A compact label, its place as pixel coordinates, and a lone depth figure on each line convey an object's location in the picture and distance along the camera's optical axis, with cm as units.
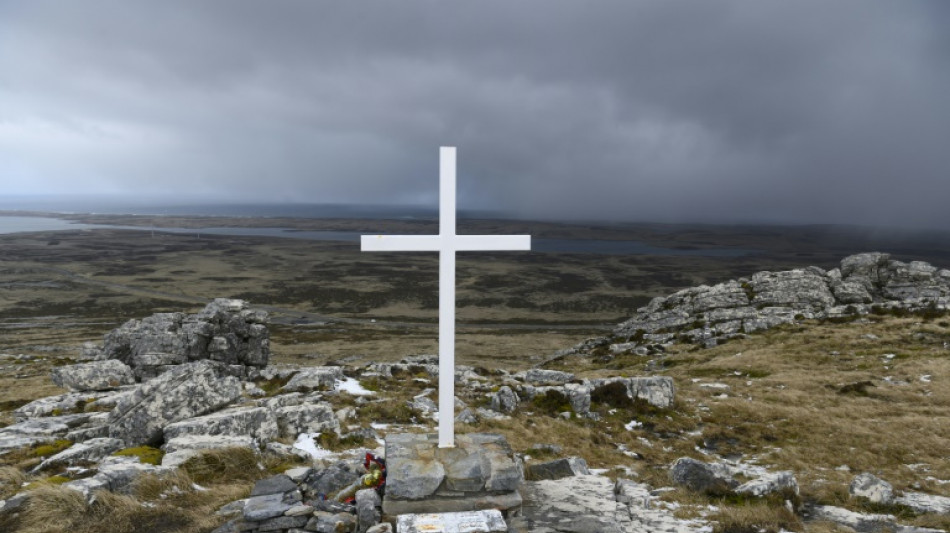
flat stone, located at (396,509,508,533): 750
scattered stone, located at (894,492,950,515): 1015
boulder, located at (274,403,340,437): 1423
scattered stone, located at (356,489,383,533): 799
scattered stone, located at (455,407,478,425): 1759
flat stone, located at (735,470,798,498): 1037
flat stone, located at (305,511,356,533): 803
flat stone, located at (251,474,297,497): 925
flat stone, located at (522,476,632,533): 873
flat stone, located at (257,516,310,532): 813
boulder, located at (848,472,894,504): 1059
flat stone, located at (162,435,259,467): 1073
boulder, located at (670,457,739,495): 1089
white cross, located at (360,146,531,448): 956
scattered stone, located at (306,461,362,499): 959
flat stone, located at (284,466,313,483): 1005
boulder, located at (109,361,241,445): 1218
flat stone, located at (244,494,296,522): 823
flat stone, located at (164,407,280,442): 1222
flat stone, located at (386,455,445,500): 809
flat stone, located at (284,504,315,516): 832
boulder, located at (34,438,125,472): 1077
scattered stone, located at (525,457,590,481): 1151
